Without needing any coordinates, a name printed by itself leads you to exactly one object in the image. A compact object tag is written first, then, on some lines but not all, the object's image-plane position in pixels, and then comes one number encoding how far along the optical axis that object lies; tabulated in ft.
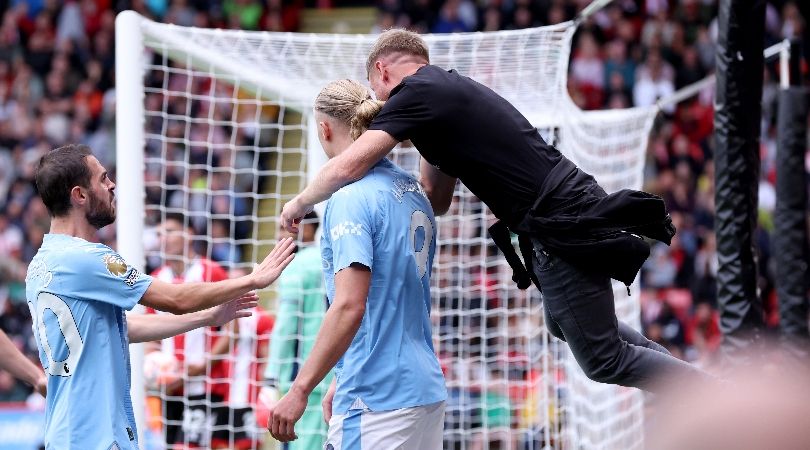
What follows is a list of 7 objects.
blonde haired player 23.76
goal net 41.22
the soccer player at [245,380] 48.88
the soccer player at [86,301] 24.58
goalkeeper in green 41.63
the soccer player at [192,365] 47.96
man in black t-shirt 25.35
